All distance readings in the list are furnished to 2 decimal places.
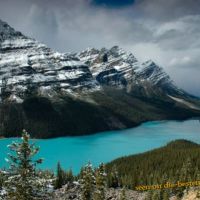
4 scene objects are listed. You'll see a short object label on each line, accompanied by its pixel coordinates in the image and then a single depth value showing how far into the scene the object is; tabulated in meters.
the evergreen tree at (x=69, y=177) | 105.32
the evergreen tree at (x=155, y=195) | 71.30
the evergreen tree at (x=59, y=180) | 99.93
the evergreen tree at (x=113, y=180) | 103.06
